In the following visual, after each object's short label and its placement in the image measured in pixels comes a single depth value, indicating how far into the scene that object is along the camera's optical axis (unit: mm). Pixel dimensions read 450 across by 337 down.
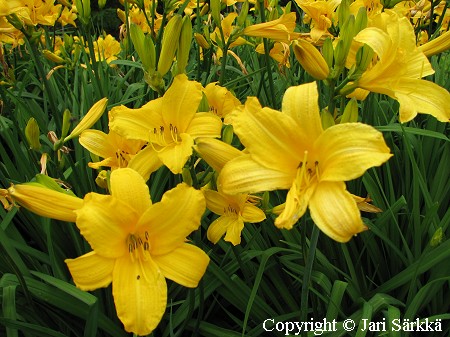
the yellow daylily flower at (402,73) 259
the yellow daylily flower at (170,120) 287
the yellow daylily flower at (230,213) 305
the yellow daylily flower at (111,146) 333
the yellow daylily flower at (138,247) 234
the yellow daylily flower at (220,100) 362
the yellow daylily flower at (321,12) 444
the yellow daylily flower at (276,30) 389
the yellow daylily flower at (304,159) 209
